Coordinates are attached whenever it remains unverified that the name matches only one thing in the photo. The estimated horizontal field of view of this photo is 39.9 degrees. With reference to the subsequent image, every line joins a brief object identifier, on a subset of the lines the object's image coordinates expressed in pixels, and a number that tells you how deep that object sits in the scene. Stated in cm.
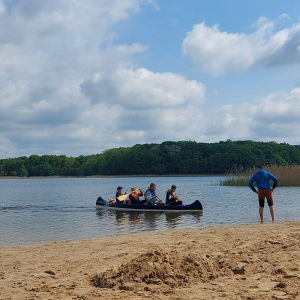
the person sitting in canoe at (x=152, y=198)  1808
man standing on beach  1116
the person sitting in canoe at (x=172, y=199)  1753
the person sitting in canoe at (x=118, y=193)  1985
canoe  1697
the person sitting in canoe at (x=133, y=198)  1889
